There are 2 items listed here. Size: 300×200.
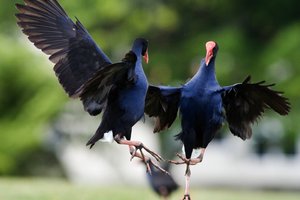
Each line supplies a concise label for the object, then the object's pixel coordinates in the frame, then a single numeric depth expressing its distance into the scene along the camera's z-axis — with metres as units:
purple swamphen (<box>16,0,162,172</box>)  14.83
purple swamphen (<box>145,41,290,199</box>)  15.59
